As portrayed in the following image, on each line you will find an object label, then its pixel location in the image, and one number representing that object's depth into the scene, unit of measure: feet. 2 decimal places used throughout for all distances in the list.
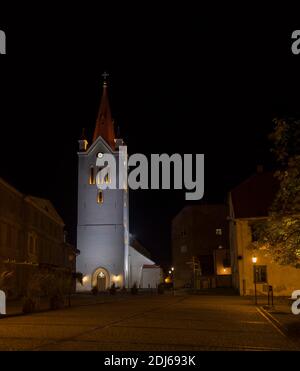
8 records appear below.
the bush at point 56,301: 91.09
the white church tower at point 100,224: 205.87
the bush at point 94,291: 169.65
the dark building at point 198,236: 250.16
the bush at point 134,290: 170.24
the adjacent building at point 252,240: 130.52
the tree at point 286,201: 49.26
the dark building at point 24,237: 126.52
